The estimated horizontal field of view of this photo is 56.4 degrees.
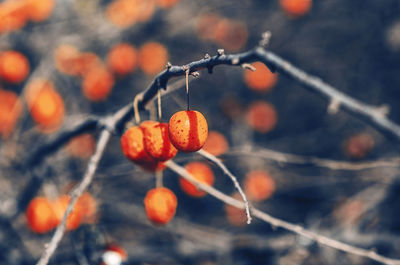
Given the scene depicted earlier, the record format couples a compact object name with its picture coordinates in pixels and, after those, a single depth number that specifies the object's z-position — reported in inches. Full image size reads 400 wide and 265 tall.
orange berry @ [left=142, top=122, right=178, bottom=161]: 55.3
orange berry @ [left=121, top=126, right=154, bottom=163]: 59.1
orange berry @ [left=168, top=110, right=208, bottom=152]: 49.2
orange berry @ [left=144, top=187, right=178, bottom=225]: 69.7
